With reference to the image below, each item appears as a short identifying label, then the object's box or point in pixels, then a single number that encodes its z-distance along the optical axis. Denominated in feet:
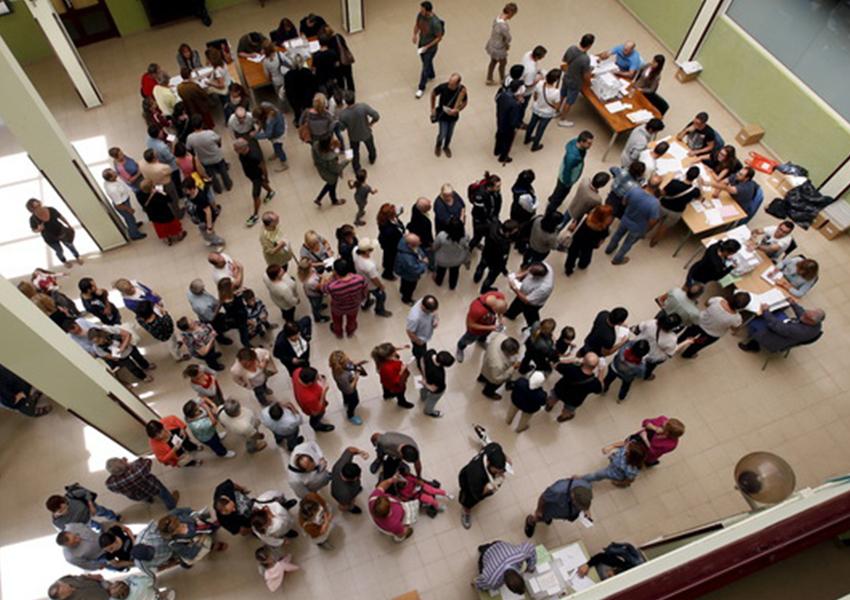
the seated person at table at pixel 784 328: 21.10
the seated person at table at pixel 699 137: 26.19
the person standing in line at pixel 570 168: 24.07
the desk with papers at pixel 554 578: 16.85
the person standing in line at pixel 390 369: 18.62
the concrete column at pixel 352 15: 33.81
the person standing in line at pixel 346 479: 16.89
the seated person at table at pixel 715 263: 22.29
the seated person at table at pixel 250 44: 29.53
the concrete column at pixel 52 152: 19.08
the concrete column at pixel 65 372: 13.85
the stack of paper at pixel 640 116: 28.66
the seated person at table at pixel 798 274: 22.02
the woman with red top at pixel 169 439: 17.44
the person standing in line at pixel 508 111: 26.53
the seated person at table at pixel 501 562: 16.21
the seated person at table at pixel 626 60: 29.89
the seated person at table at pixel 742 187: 24.43
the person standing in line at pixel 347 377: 18.44
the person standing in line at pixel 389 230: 21.38
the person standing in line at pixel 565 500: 16.53
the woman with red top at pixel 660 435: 17.74
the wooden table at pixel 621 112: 28.63
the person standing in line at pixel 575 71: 28.32
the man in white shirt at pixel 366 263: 20.74
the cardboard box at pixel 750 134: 29.78
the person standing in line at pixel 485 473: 17.15
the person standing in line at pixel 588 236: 22.00
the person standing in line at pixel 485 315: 19.92
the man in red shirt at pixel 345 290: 20.24
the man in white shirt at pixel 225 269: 20.58
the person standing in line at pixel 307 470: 16.88
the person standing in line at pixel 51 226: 22.40
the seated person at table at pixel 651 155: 24.63
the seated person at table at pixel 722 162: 25.07
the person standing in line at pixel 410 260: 21.26
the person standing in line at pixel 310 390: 17.92
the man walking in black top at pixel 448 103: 26.84
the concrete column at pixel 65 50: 25.95
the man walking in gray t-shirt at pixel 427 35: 29.48
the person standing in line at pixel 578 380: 18.72
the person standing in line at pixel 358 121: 25.95
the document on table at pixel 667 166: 26.08
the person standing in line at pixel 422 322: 19.12
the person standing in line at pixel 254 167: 24.10
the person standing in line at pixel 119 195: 23.14
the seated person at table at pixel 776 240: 23.09
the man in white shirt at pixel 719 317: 20.26
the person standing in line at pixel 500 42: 29.27
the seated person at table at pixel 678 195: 23.94
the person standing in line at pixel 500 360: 18.67
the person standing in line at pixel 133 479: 17.48
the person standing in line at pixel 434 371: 18.26
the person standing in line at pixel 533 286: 20.80
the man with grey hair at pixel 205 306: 19.77
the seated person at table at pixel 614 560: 16.24
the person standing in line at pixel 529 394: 18.49
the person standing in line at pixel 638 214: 23.32
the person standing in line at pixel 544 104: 26.73
